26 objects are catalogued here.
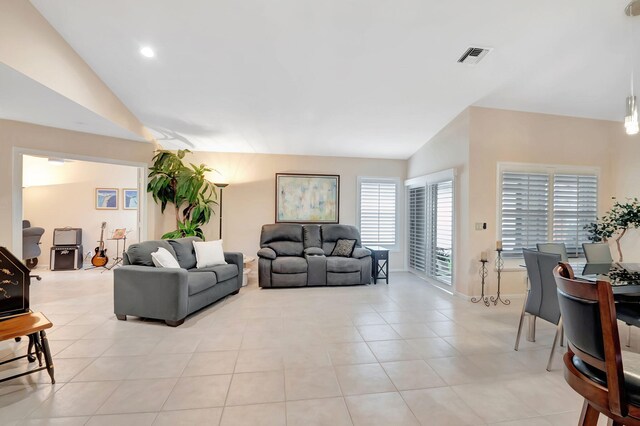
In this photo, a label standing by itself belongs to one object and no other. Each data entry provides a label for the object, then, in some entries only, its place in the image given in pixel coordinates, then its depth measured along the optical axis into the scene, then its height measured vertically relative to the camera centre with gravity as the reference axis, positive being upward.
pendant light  2.44 +0.89
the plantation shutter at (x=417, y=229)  5.47 -0.28
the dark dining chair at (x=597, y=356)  1.11 -0.58
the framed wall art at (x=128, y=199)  6.82 +0.33
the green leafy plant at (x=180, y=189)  5.25 +0.45
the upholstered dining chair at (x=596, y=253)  3.52 -0.46
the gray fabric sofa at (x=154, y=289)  3.20 -0.88
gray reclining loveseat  4.85 -0.78
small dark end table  5.29 -0.84
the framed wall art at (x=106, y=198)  6.71 +0.33
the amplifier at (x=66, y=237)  6.18 -0.53
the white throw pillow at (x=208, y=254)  4.23 -0.61
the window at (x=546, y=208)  4.32 +0.12
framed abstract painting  5.87 +0.33
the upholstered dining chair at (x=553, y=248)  3.34 -0.39
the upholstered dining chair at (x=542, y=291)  2.46 -0.68
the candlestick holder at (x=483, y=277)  4.14 -0.90
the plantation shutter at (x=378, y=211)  6.10 +0.08
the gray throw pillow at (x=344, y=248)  5.30 -0.63
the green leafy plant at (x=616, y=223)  4.00 -0.09
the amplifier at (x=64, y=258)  5.98 -0.96
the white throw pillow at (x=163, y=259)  3.51 -0.57
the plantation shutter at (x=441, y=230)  4.64 -0.26
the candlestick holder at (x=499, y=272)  4.09 -0.82
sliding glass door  4.66 -0.19
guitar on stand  6.21 -0.97
